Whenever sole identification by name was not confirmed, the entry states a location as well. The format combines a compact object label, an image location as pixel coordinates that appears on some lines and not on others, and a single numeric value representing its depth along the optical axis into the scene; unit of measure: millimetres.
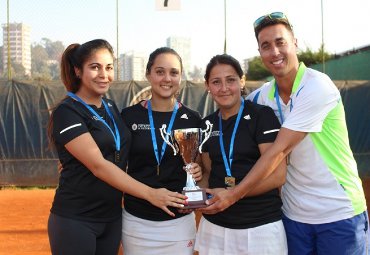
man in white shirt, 2699
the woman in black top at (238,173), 2783
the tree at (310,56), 35312
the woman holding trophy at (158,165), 3086
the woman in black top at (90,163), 2844
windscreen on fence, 10062
